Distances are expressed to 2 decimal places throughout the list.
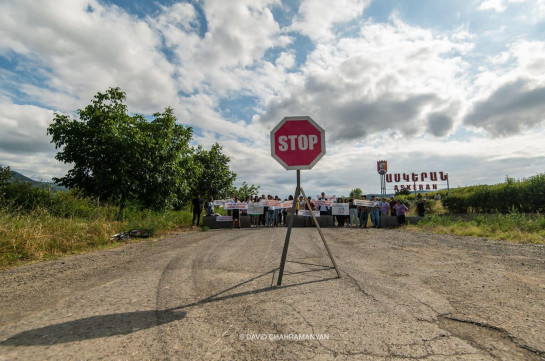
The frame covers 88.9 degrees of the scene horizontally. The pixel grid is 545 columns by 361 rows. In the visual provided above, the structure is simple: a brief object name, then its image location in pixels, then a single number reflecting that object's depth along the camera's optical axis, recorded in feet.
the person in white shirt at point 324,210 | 59.82
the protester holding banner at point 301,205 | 53.76
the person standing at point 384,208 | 57.26
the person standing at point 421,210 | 60.08
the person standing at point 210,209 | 55.98
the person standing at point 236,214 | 54.19
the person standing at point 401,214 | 52.65
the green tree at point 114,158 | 43.32
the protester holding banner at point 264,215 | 59.11
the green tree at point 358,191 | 222.97
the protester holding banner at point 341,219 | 56.78
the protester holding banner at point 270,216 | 56.75
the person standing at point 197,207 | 52.54
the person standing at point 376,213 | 53.78
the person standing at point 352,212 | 55.98
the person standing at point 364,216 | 55.13
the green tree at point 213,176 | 106.22
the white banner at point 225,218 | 55.57
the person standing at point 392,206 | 56.16
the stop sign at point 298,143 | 13.53
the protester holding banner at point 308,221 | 55.62
